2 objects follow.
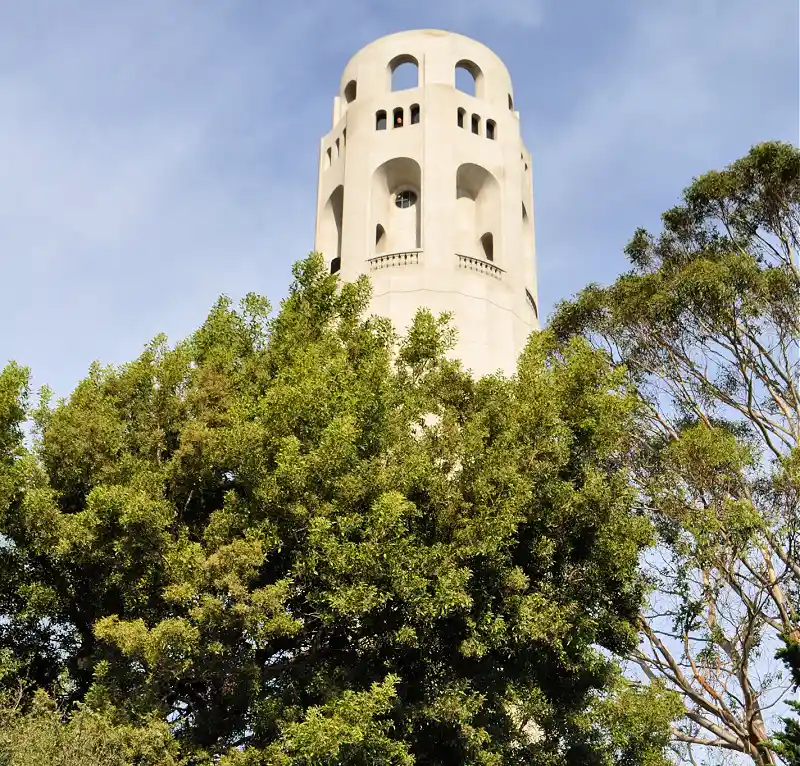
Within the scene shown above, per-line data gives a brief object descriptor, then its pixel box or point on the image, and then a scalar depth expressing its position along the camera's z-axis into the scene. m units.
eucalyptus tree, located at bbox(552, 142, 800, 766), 17.52
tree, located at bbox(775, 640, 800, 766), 14.81
